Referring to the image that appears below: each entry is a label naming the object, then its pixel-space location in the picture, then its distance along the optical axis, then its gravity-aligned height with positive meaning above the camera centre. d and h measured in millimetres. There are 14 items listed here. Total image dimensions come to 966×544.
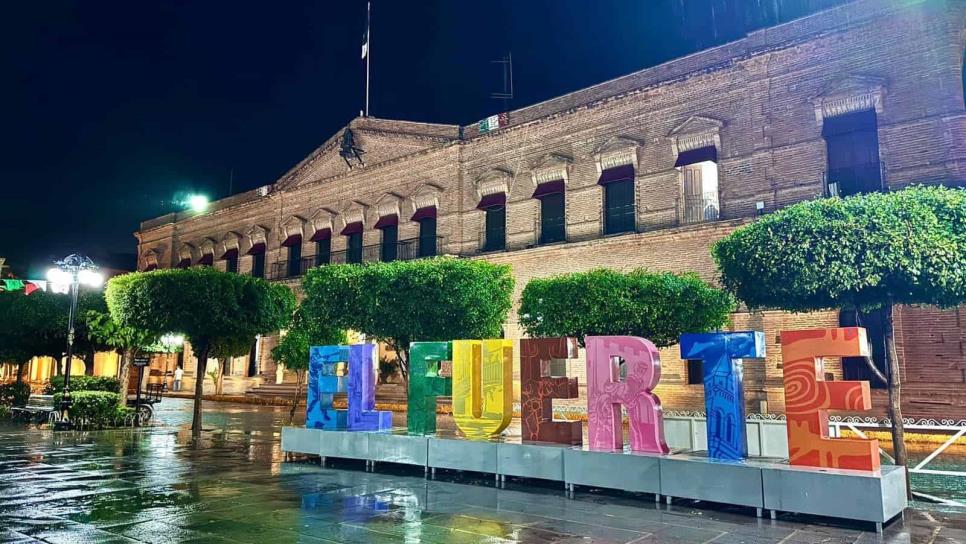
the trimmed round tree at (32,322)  21000 +1465
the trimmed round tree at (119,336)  19344 +951
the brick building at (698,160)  15008 +5978
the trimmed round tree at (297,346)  19812 +740
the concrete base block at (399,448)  10031 -1215
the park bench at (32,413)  19047 -1276
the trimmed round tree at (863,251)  8305 +1491
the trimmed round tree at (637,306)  12852 +1198
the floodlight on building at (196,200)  41569 +10627
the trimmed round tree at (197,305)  16047 +1547
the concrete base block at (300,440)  11242 -1213
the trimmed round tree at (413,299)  13930 +1459
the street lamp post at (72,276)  16953 +2586
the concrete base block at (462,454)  9352 -1226
